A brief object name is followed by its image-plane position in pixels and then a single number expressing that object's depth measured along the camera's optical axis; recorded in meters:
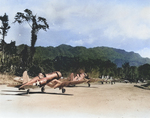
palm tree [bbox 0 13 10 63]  35.13
